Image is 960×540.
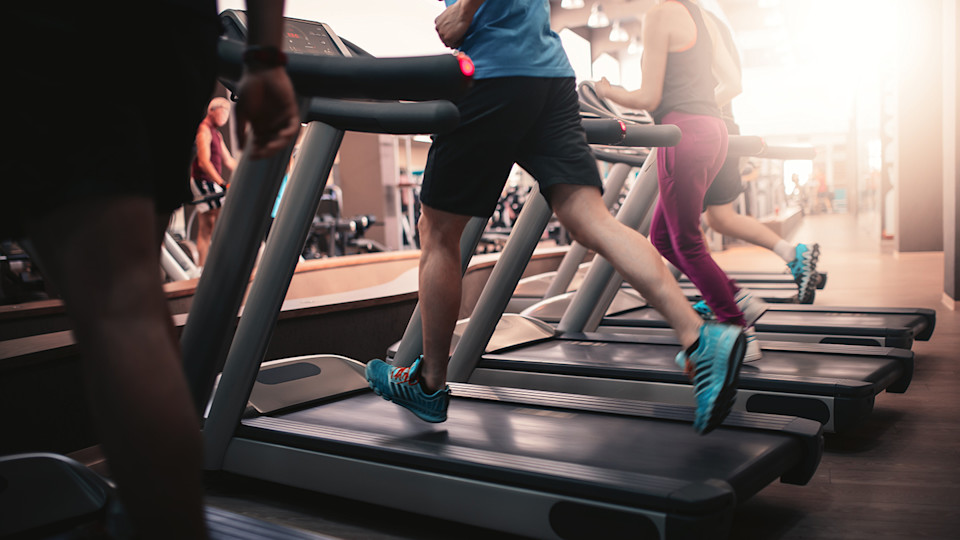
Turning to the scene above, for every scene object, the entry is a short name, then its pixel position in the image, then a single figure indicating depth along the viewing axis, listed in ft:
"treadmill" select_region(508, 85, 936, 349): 9.02
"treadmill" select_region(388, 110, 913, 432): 6.36
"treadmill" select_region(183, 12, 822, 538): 4.12
